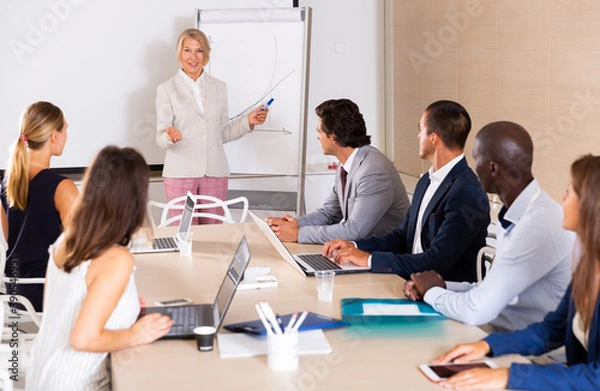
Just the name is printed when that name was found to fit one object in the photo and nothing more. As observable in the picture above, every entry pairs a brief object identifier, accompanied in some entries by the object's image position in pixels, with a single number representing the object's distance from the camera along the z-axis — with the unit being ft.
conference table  6.27
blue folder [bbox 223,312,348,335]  7.36
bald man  7.76
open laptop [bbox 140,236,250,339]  7.38
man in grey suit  11.99
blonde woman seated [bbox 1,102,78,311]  10.60
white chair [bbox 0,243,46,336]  9.98
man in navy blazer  9.95
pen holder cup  6.46
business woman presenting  17.35
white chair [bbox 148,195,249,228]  14.97
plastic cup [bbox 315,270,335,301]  8.61
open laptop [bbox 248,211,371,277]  9.88
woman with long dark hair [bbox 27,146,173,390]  6.86
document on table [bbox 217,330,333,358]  6.87
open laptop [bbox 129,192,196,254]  11.48
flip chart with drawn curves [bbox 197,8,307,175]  18.81
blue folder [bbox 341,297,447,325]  7.73
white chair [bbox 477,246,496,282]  10.52
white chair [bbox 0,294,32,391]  9.93
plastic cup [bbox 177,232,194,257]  11.16
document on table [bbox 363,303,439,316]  7.84
